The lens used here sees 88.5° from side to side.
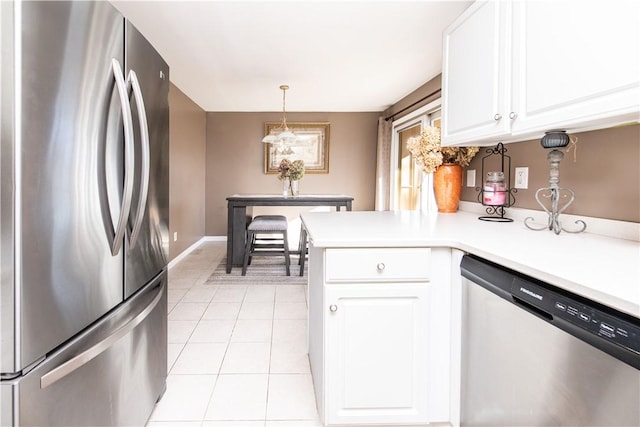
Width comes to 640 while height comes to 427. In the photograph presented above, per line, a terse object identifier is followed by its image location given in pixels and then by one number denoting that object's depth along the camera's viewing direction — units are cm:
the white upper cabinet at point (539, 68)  93
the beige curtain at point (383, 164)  518
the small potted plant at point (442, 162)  209
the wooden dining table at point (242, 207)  386
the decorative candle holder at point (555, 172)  129
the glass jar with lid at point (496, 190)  183
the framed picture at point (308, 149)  563
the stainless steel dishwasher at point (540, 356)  65
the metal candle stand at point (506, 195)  188
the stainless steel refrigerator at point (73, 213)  72
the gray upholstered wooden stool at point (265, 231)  370
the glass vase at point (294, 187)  430
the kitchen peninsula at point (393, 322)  123
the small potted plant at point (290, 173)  423
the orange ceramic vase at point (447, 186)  215
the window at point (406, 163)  401
